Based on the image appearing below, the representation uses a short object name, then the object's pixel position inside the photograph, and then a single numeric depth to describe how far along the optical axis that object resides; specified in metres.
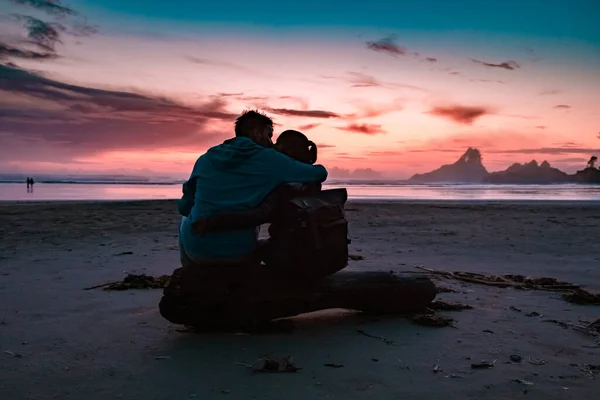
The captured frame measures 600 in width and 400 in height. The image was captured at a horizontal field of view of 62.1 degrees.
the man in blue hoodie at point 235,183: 4.14
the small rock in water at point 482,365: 3.65
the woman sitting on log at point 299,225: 4.10
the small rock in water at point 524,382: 3.33
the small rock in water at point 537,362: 3.73
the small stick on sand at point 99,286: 6.42
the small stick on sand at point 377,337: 4.20
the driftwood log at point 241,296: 4.33
